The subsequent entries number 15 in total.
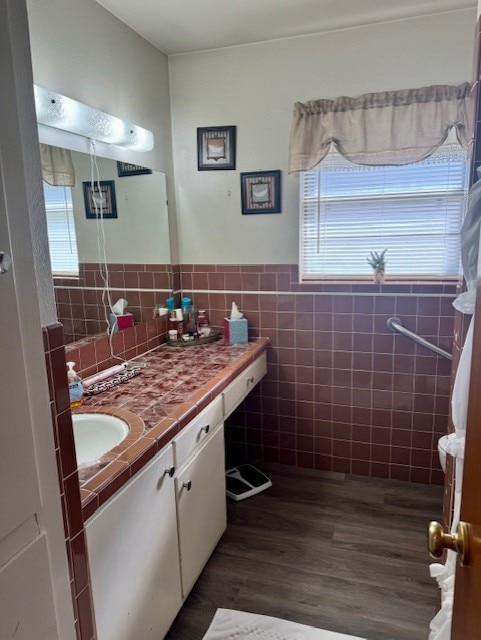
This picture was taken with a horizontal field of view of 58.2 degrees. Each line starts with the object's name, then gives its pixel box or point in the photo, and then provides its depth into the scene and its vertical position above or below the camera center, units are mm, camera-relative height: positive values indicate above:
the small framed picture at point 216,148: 2510 +552
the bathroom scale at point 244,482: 2463 -1403
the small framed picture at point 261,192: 2479 +287
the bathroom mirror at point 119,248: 1854 -13
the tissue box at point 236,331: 2543 -512
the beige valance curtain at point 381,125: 2062 +558
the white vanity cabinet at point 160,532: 1174 -936
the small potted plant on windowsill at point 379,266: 2379 -149
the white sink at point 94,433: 1503 -653
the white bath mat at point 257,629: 1594 -1437
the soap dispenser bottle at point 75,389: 1646 -537
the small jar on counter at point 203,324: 2607 -494
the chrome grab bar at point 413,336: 2328 -528
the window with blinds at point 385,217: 2254 +118
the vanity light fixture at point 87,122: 1628 +525
